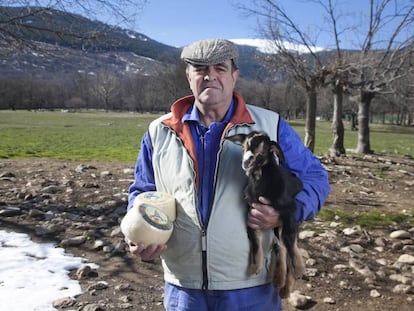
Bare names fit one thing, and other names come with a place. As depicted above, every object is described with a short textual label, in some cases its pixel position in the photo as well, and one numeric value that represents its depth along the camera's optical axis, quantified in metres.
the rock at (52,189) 9.47
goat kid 2.61
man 2.73
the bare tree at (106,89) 117.57
